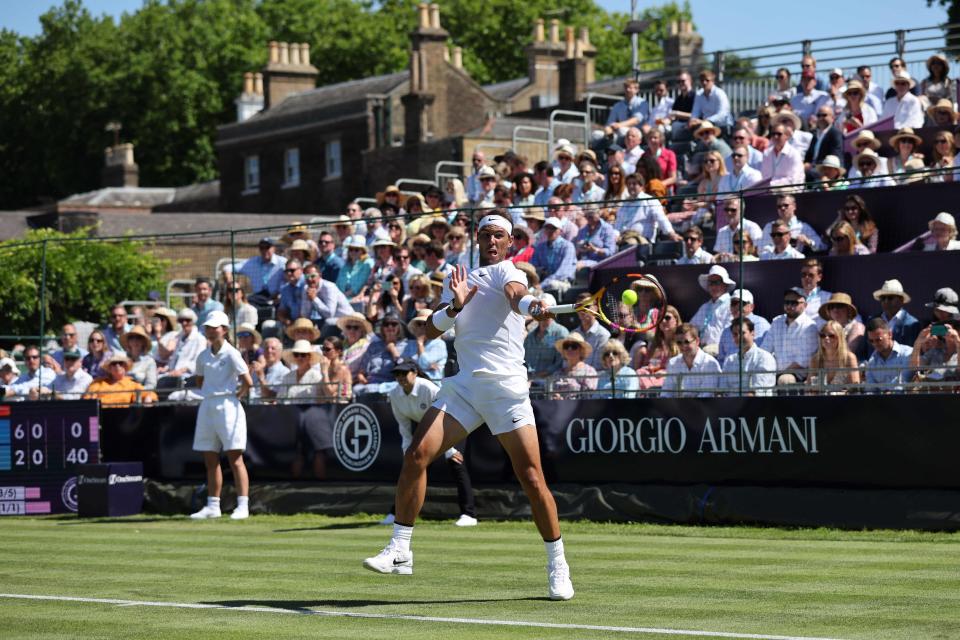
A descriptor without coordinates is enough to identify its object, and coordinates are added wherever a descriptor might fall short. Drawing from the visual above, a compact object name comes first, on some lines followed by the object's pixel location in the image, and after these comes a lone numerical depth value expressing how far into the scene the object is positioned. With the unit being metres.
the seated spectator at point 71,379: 20.38
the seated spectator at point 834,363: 14.55
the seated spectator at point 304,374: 18.27
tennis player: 9.42
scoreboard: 19.41
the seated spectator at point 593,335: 16.47
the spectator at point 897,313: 14.85
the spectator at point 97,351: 21.06
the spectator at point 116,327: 21.92
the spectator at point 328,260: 20.88
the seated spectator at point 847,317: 15.01
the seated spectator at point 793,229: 16.70
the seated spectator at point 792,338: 15.05
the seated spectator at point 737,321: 15.41
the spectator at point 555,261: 18.12
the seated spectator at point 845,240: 16.08
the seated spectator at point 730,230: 16.36
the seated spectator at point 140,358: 20.30
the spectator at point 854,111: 21.03
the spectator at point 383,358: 18.05
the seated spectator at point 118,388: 19.78
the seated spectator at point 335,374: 17.95
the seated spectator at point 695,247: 16.81
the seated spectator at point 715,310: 15.94
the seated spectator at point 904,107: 20.56
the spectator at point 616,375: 15.98
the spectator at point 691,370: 15.47
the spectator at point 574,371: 16.27
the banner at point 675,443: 14.24
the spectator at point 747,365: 15.12
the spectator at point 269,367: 18.95
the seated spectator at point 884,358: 14.29
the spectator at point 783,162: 19.30
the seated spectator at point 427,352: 17.34
